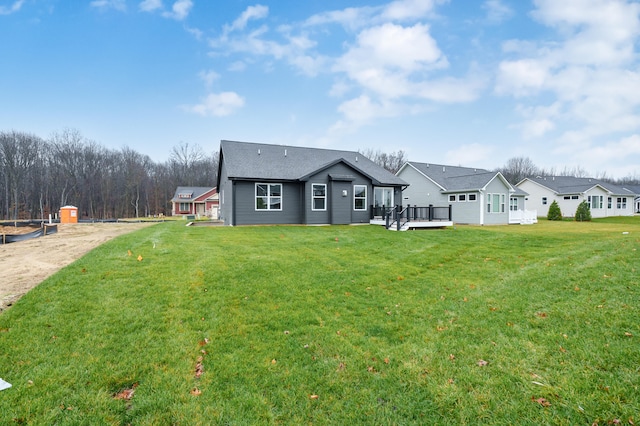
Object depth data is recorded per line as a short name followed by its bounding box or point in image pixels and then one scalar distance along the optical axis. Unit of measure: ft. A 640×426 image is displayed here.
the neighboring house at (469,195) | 76.13
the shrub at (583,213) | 90.79
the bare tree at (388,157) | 186.60
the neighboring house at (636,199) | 150.10
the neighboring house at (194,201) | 154.51
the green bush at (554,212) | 95.81
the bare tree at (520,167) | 216.54
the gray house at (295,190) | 56.39
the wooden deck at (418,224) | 54.65
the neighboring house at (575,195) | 108.99
